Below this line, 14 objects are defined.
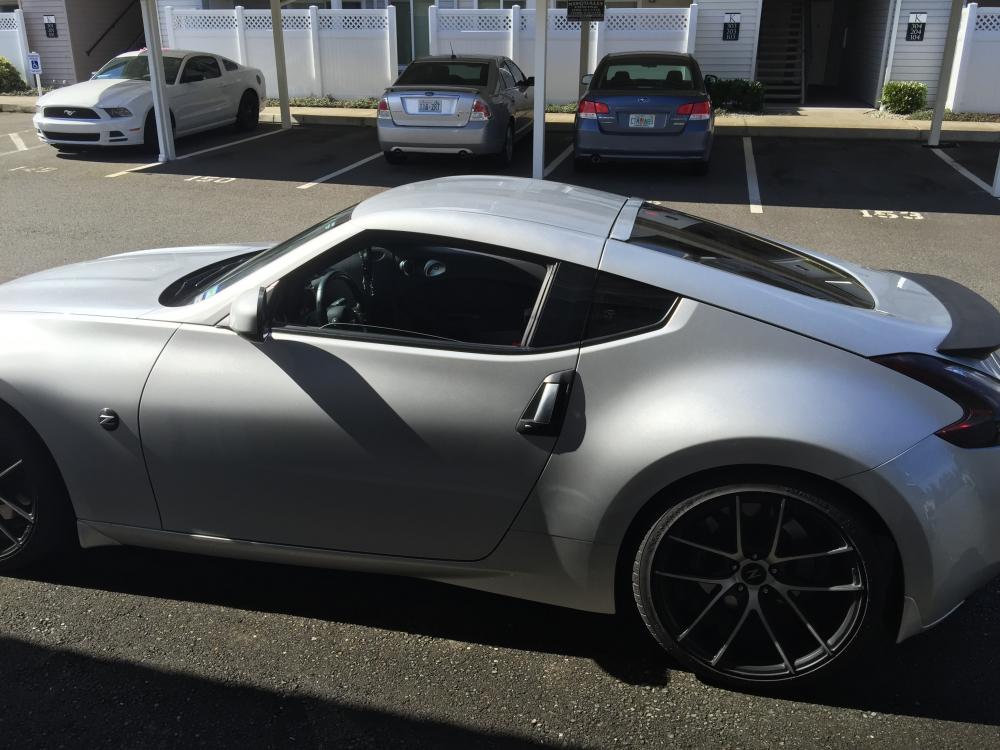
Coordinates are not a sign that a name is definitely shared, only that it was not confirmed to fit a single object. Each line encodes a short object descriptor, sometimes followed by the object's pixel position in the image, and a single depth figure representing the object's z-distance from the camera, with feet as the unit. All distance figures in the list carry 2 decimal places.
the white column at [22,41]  76.84
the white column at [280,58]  55.88
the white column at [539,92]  36.35
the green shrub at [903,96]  57.57
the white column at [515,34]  62.23
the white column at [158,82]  42.03
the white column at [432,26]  63.72
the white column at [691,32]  61.31
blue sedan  36.73
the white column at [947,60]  43.06
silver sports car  8.61
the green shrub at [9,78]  75.51
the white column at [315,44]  65.77
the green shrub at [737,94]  59.57
